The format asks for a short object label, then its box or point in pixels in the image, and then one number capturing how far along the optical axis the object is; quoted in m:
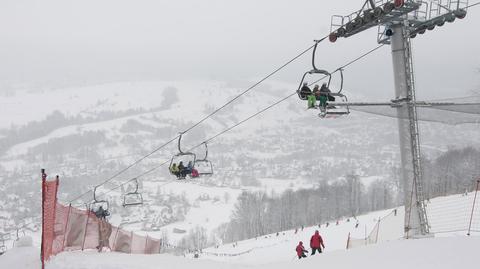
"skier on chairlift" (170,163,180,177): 19.86
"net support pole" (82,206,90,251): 16.31
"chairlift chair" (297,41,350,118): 12.39
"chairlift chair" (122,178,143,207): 22.54
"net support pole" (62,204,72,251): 15.37
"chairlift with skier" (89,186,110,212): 20.58
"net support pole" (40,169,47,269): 12.37
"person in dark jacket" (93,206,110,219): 22.55
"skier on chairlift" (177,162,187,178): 19.92
